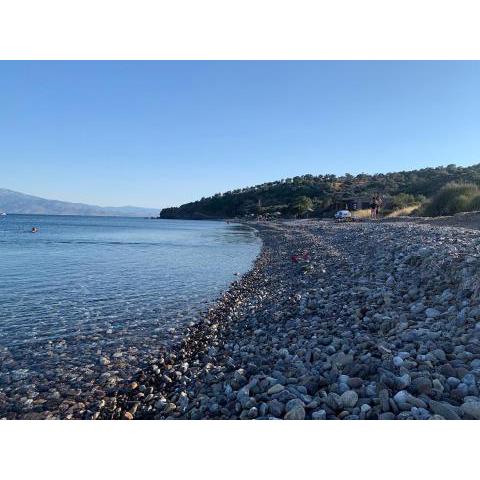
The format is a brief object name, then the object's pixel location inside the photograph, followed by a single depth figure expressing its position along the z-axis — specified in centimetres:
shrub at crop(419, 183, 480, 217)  2914
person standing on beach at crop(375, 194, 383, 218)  4679
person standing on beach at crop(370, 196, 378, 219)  4481
